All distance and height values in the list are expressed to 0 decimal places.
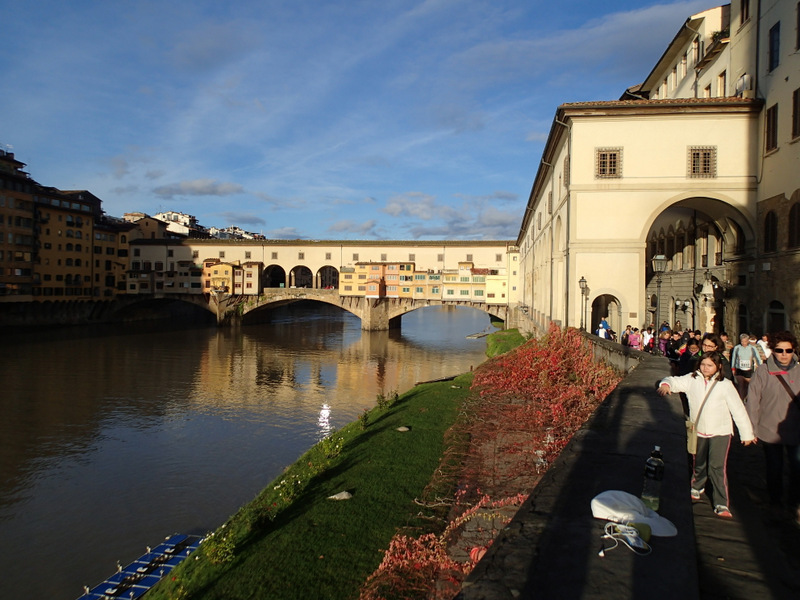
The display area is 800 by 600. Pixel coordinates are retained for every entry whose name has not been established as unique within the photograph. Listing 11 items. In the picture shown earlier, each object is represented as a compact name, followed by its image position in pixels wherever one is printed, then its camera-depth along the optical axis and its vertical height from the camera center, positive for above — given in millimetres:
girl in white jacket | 5047 -1200
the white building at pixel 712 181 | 16156 +3889
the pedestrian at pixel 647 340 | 15039 -1415
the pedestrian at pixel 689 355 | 8219 -1030
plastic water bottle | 3916 -1532
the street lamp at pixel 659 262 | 13715 +813
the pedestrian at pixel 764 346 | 9805 -1032
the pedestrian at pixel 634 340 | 15570 -1435
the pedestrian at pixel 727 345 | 11784 -1277
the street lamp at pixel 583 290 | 18448 +76
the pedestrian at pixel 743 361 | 9242 -1225
